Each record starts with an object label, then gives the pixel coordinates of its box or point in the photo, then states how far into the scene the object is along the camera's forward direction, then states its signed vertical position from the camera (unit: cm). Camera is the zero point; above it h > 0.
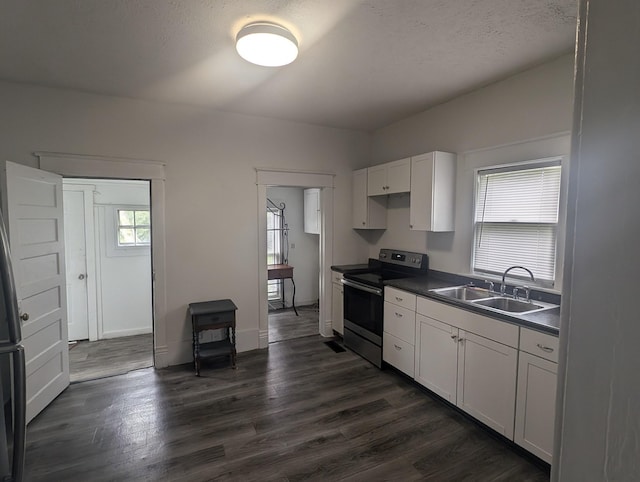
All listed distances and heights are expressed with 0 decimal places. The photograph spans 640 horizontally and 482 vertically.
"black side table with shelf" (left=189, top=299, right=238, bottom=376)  334 -105
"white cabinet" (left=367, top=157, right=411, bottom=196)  357 +56
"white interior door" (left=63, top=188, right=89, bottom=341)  426 -57
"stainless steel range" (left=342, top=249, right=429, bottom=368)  349 -83
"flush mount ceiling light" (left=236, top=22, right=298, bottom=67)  200 +115
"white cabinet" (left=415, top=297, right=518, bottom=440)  223 -105
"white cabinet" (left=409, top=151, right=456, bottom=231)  322 +36
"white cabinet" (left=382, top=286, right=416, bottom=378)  306 -102
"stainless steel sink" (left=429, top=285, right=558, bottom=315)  248 -60
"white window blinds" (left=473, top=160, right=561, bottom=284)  254 +7
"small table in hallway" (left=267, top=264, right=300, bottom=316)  537 -80
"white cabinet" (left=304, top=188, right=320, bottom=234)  551 +24
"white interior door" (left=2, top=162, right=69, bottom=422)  241 -43
